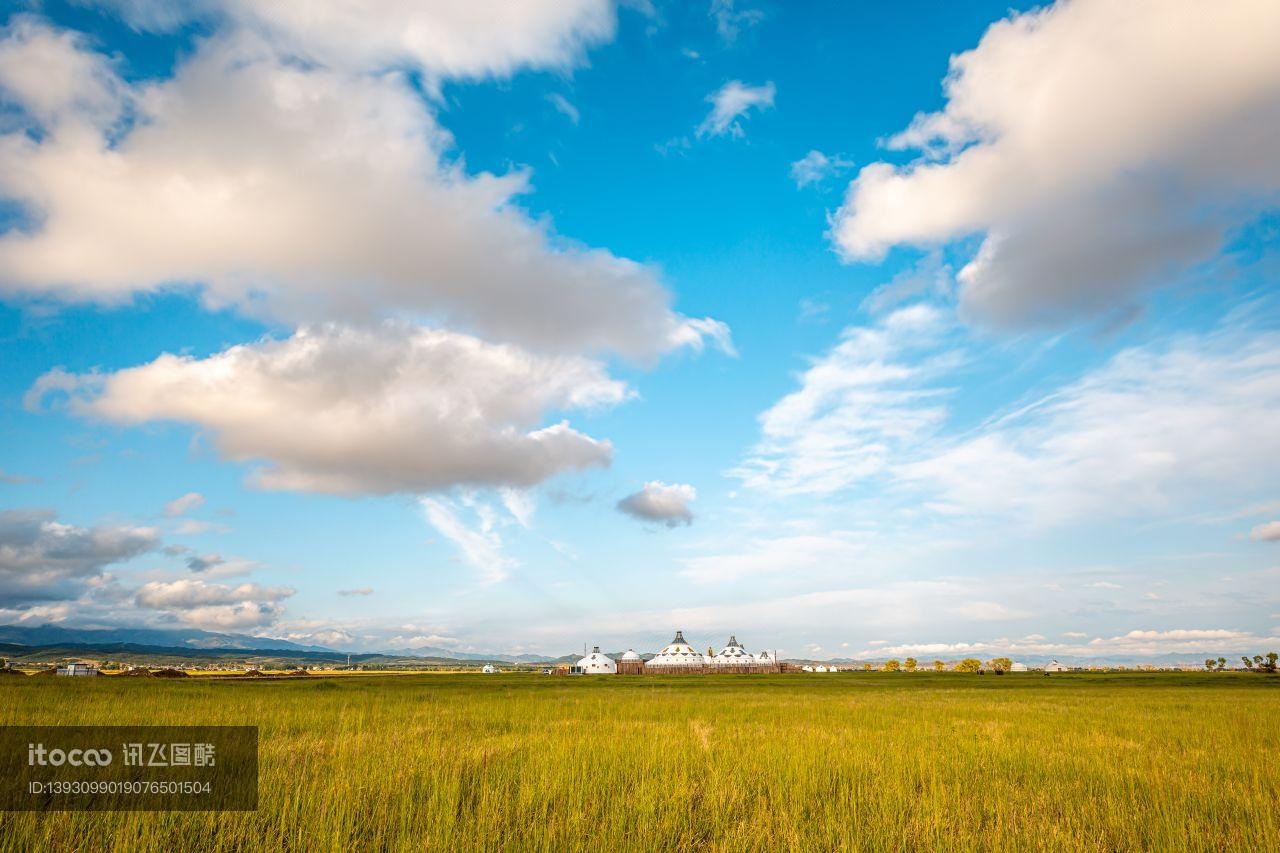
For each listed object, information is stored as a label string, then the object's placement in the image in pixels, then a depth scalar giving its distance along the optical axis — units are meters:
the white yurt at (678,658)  140.75
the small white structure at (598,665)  136.38
